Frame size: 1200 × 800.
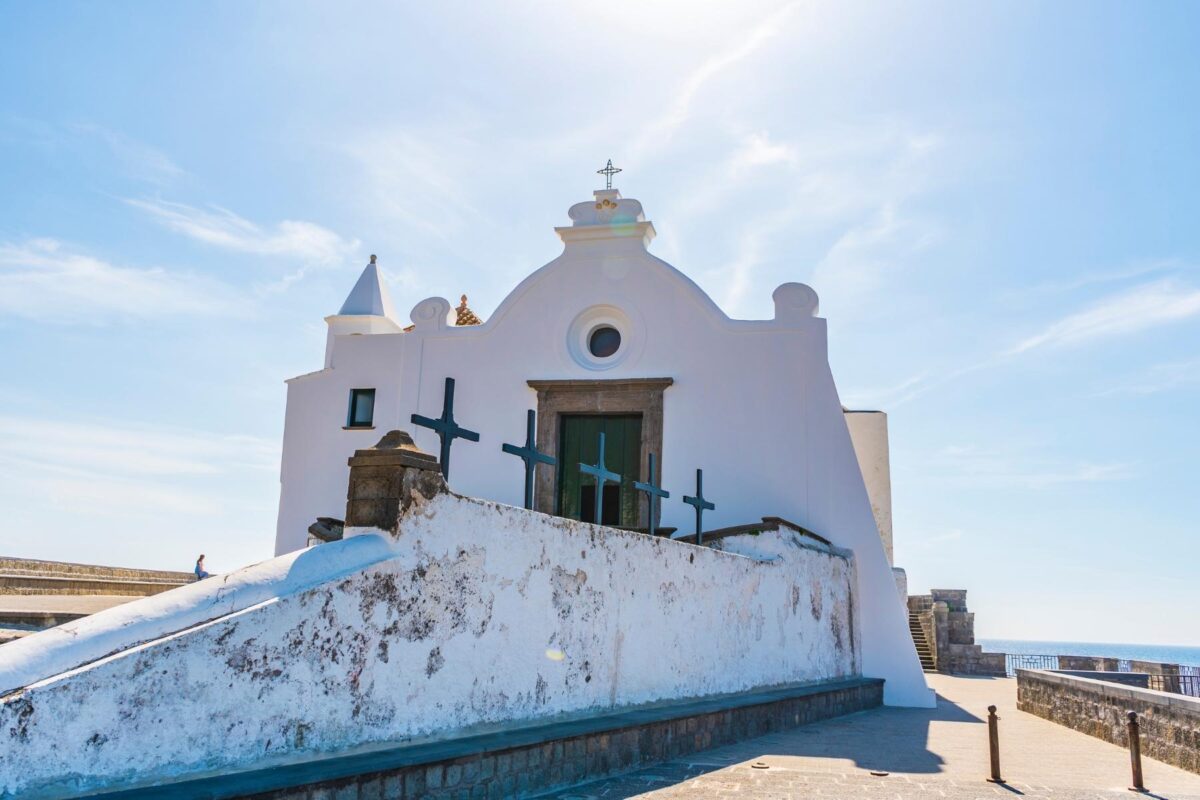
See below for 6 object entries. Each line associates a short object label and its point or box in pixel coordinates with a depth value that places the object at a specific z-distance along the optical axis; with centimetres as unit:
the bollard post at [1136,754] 690
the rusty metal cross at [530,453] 717
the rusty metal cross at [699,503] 1024
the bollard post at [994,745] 707
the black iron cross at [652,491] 895
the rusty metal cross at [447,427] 644
